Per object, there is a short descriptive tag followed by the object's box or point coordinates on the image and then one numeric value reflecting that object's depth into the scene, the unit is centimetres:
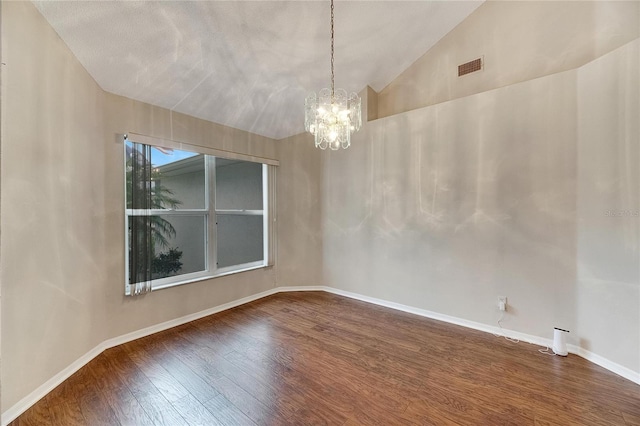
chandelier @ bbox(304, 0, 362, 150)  238
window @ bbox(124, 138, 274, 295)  272
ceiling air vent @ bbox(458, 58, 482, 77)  321
